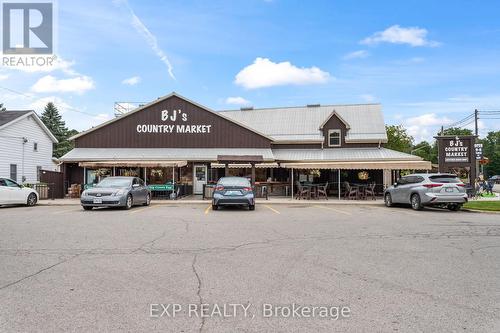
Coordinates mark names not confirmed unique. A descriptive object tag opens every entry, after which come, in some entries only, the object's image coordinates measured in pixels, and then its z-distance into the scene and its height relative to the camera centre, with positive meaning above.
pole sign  28.27 +1.53
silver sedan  16.28 -0.81
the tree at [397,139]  51.84 +4.59
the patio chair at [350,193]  25.31 -1.28
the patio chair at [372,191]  25.13 -1.17
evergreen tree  62.62 +7.80
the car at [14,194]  18.33 -0.92
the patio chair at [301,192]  25.11 -1.19
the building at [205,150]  28.36 +1.82
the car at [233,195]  16.27 -0.87
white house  29.95 +2.39
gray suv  16.61 -0.78
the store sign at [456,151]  25.80 +1.41
